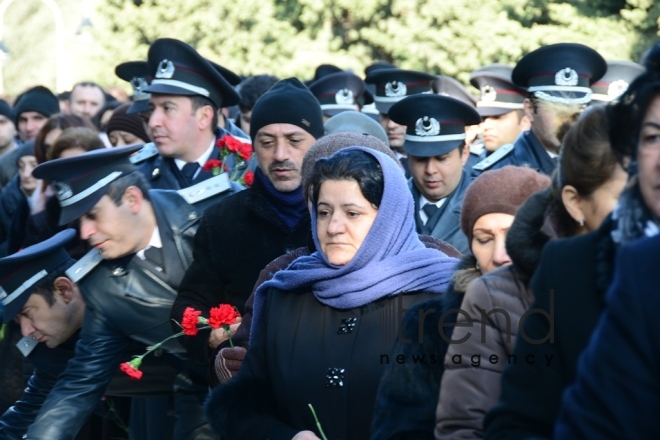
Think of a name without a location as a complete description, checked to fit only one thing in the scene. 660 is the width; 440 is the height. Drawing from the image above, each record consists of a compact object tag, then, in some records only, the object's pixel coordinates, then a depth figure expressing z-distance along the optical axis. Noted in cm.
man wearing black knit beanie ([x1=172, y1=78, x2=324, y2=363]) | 1070
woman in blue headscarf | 781
